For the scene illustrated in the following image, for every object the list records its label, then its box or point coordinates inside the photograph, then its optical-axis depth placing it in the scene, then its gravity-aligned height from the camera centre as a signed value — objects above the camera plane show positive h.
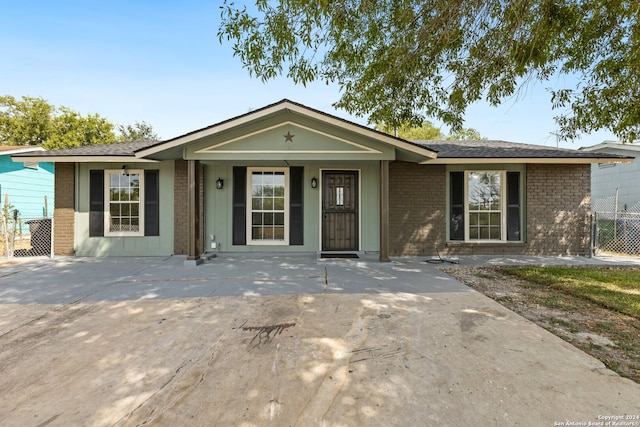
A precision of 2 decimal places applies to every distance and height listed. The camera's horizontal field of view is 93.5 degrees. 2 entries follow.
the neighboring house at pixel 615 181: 12.09 +1.37
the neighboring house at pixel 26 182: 12.68 +1.39
